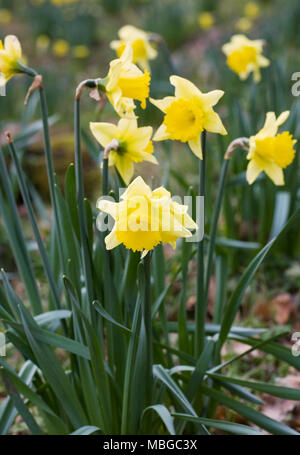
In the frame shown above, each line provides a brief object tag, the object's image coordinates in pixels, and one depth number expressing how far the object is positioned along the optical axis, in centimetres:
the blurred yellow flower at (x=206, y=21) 598
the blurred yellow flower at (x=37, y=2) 784
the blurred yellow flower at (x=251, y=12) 607
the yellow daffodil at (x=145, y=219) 94
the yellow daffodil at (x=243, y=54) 200
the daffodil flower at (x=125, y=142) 121
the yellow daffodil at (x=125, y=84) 114
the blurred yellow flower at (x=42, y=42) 687
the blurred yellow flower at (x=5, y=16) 766
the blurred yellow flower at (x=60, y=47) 609
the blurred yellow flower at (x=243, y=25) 511
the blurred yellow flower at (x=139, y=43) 206
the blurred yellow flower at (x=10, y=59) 124
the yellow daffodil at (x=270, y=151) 125
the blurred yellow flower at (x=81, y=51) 608
